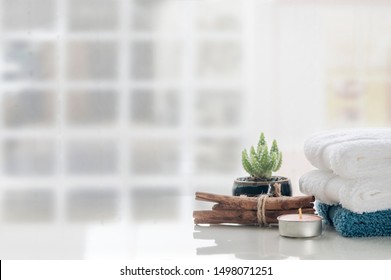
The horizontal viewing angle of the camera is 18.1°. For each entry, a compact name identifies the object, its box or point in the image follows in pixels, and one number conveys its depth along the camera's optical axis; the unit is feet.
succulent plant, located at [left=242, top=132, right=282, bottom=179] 4.07
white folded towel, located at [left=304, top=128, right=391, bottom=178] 3.76
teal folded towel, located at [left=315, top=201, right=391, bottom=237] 3.78
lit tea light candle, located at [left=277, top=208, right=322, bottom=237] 3.77
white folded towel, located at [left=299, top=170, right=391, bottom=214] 3.74
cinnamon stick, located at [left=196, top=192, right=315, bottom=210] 3.93
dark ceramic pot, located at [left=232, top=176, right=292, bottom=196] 4.03
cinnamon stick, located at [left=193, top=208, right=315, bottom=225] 3.94
